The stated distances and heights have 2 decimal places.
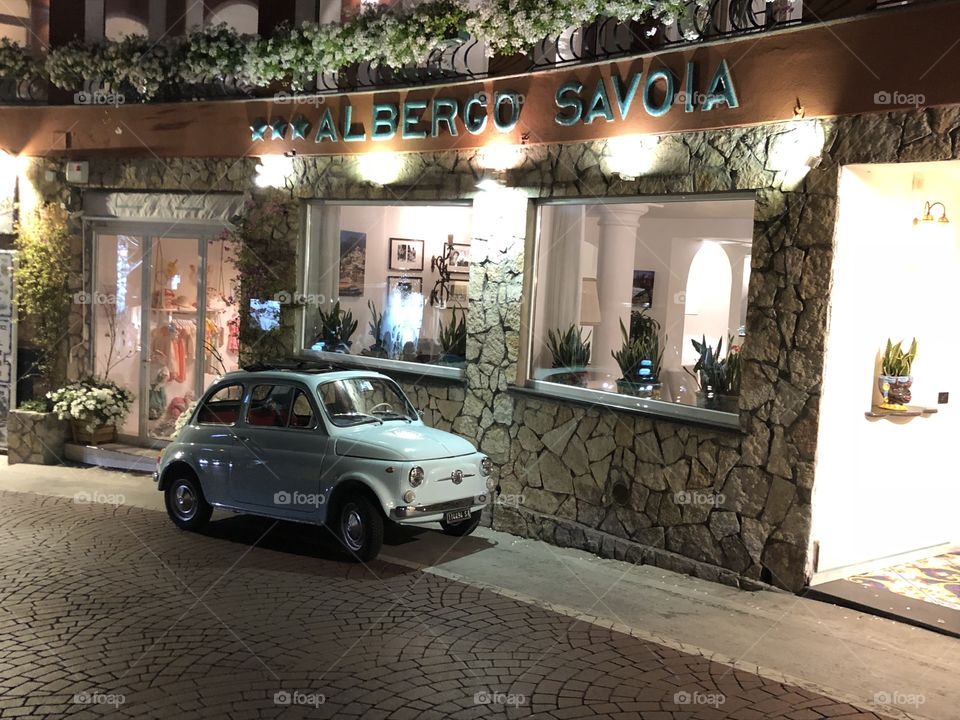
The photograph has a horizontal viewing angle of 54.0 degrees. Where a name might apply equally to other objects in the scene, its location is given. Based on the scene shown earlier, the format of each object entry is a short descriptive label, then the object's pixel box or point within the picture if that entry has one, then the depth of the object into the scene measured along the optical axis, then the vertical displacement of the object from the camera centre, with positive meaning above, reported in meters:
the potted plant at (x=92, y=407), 13.54 -1.78
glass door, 13.79 -0.49
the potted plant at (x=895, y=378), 8.51 -0.50
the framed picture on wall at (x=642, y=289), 9.84 +0.22
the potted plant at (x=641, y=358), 9.65 -0.50
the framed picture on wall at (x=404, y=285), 12.30 +0.18
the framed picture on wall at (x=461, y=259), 11.34 +0.51
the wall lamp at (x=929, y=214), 8.60 +1.02
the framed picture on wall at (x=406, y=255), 12.16 +0.57
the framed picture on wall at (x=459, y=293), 11.55 +0.10
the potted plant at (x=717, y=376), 8.78 -0.59
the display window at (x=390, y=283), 11.64 +0.20
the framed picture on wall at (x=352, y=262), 12.77 +0.47
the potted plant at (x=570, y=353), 10.31 -0.51
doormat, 7.47 -2.30
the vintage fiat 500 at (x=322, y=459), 8.58 -1.56
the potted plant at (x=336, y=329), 12.79 -0.46
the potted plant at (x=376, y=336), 12.45 -0.51
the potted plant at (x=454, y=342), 11.43 -0.50
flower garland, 9.38 +3.06
